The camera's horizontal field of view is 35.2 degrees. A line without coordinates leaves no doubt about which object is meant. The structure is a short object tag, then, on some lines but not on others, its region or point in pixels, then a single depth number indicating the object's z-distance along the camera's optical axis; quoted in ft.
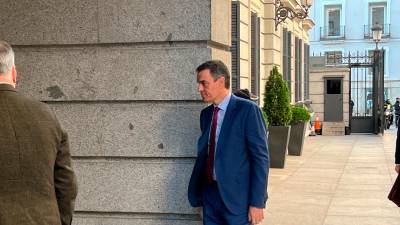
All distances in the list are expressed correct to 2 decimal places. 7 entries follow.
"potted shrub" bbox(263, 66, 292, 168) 41.55
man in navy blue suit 13.75
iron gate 77.46
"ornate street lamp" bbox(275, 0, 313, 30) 53.93
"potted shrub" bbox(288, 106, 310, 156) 48.34
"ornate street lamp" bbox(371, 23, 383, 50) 84.53
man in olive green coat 10.07
